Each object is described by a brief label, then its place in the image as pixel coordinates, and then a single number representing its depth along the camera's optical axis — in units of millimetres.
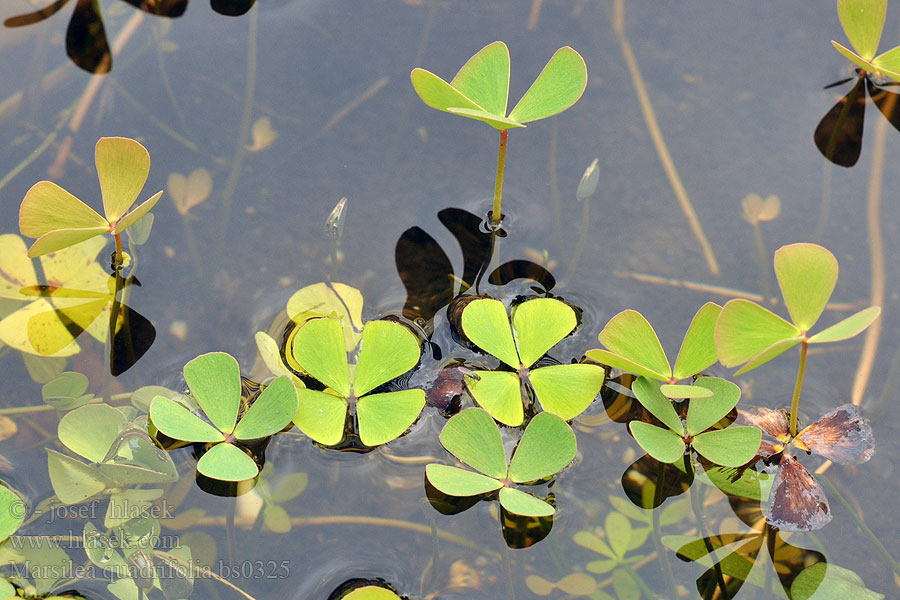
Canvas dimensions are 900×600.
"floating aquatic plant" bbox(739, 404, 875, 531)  1063
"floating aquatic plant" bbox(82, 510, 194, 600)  1059
